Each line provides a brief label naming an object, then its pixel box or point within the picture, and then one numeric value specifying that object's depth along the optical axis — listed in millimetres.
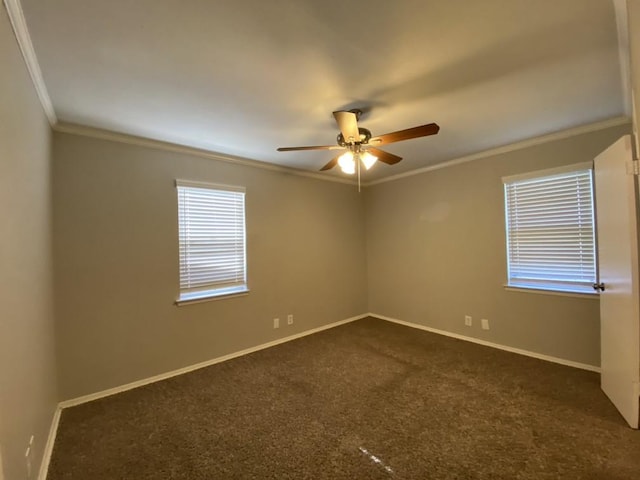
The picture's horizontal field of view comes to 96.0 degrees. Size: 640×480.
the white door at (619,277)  2000
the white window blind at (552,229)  2891
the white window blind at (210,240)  3162
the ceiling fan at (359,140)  2025
